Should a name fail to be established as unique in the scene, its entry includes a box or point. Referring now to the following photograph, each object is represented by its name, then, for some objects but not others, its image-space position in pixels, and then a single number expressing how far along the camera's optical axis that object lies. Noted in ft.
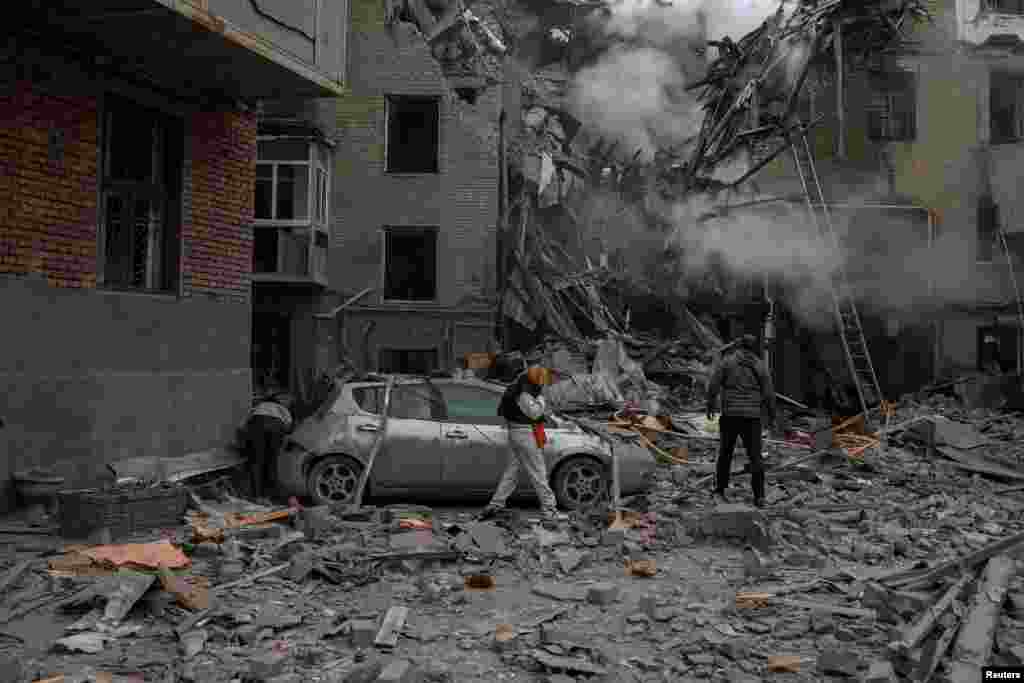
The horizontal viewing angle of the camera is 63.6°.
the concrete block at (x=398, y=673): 13.35
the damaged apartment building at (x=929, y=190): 71.20
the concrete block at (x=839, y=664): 14.25
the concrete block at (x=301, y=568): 19.75
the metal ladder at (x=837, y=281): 64.08
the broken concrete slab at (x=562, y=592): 18.99
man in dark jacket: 28.04
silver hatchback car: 29.19
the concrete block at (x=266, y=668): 14.06
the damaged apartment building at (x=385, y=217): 67.31
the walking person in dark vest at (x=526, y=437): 26.91
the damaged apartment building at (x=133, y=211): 24.36
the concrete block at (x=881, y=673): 13.21
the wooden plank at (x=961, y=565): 17.89
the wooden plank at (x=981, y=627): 13.50
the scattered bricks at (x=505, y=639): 15.66
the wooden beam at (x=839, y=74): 60.32
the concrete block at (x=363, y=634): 15.69
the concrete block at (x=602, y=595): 18.51
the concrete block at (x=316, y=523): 23.88
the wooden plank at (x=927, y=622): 14.33
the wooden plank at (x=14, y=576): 18.17
